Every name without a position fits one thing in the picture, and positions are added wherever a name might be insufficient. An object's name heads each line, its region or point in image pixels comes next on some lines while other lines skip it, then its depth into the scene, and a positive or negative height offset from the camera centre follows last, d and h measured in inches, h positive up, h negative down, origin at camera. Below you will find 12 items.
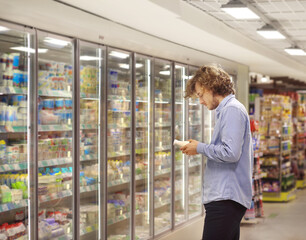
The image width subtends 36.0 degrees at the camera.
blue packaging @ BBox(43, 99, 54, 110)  161.2 +2.6
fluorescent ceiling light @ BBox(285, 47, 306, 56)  317.7 +42.6
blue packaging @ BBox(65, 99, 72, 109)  166.2 +2.7
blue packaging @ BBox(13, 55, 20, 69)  141.1 +15.0
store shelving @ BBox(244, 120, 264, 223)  291.9 -48.2
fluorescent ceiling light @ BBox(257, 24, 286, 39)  236.4 +41.4
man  98.7 -11.7
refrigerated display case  139.9 -10.3
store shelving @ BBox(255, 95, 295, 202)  387.2 -28.4
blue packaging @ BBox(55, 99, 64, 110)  164.7 +2.6
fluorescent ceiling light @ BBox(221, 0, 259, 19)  183.3 +41.0
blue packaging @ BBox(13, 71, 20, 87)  139.0 +9.6
